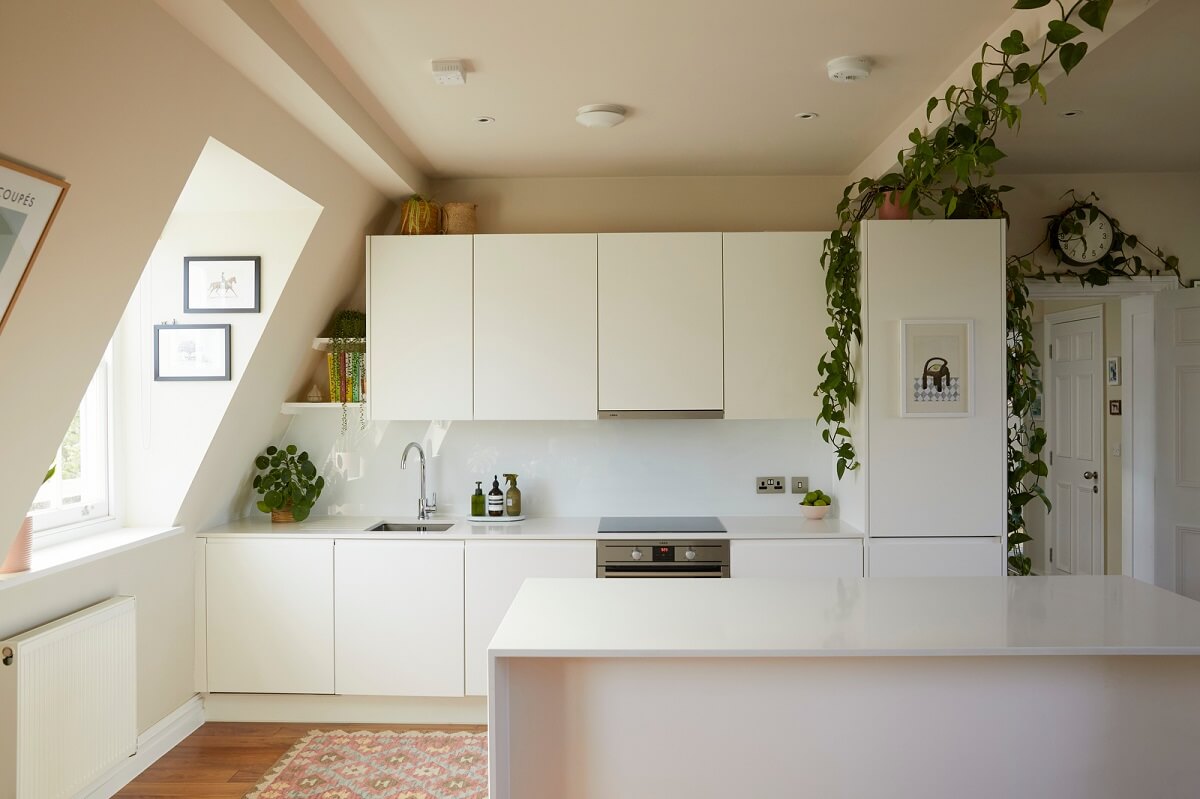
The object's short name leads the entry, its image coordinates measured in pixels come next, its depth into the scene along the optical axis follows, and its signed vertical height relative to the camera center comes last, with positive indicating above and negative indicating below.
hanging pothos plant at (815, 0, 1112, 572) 2.36 +0.91
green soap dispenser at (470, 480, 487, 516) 4.29 -0.47
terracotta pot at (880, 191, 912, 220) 3.77 +0.90
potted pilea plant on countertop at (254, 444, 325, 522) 4.18 -0.36
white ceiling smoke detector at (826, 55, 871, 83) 2.91 +1.20
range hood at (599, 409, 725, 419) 4.10 -0.02
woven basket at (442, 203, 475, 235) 4.20 +0.97
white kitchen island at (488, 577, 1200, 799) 2.18 -0.82
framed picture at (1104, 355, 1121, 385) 5.23 +0.25
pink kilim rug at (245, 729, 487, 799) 3.23 -1.45
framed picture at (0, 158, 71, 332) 1.93 +0.46
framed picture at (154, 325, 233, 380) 3.69 +0.25
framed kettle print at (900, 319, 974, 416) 3.71 +0.18
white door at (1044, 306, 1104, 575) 5.64 -0.20
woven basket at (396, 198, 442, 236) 4.14 +0.96
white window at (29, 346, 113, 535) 3.35 -0.23
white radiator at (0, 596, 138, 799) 2.63 -0.97
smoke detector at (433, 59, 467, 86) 2.91 +1.19
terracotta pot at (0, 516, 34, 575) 2.71 -0.45
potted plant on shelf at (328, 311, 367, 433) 4.21 +0.27
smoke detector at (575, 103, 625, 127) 3.36 +1.19
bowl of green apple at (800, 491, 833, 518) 4.16 -0.47
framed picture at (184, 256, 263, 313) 3.70 +0.56
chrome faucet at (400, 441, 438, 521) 4.28 -0.49
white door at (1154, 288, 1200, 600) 4.30 -0.17
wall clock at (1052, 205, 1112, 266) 4.27 +0.88
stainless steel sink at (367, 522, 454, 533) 4.19 -0.58
